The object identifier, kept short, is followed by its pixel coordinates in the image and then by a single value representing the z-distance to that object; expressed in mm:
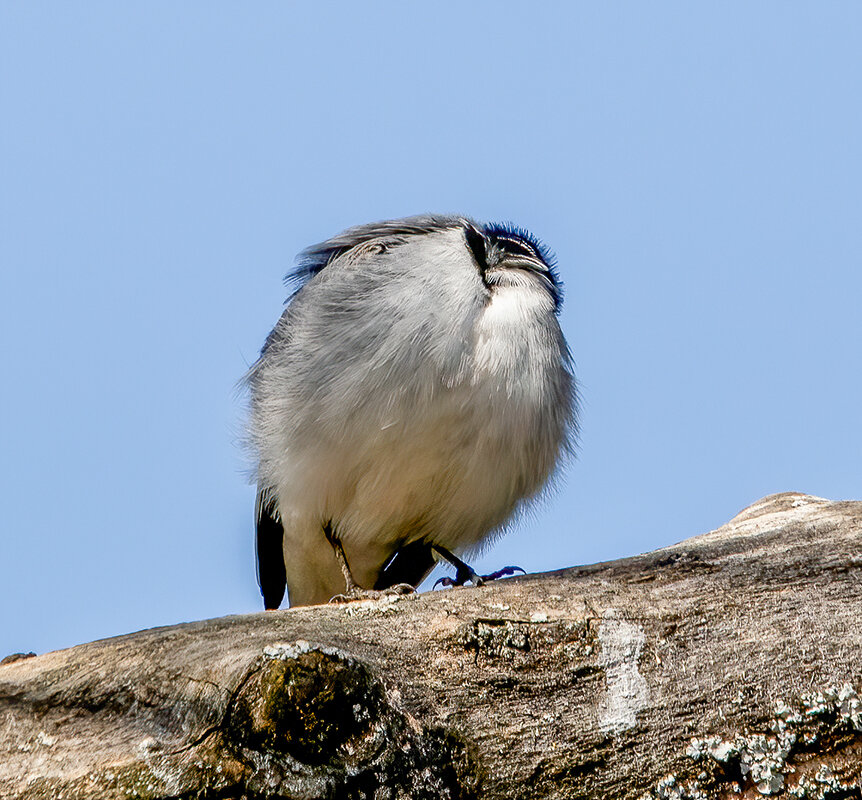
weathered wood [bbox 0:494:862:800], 5246
